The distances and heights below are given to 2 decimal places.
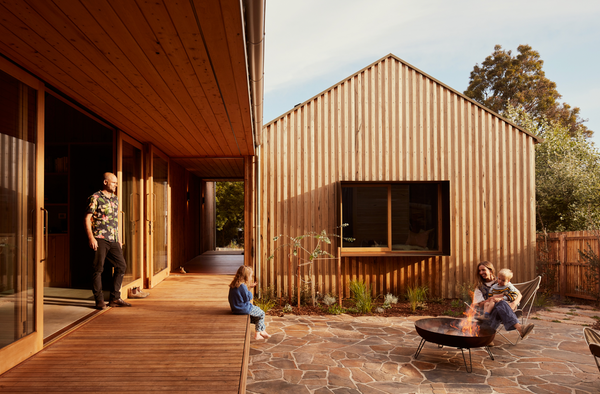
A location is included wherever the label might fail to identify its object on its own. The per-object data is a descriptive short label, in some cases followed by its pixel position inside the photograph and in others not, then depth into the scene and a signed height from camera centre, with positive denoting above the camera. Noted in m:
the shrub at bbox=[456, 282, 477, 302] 6.48 -1.54
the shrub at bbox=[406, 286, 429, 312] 6.09 -1.59
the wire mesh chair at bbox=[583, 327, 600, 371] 2.84 -1.13
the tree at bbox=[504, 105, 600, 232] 10.80 +0.62
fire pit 3.49 -1.31
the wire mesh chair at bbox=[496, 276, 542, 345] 4.29 -1.11
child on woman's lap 4.13 -1.04
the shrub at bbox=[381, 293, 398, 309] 6.19 -1.67
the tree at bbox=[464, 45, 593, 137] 18.83 +6.03
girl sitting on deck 4.14 -1.02
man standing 4.04 -0.29
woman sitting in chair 3.91 -1.14
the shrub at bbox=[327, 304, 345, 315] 5.93 -1.73
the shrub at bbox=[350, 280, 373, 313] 5.98 -1.56
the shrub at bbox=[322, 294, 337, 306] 6.28 -1.65
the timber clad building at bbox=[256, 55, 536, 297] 6.59 +0.37
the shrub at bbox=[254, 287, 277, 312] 6.02 -1.64
